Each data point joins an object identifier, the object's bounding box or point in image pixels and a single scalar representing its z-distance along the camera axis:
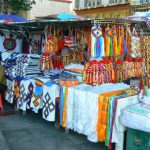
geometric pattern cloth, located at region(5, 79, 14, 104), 4.84
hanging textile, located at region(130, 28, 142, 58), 3.63
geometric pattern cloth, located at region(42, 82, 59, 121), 3.85
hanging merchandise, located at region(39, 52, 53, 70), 4.36
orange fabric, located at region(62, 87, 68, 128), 3.73
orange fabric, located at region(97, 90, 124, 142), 3.25
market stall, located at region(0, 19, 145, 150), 3.30
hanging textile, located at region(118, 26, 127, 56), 3.65
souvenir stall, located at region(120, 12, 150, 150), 2.87
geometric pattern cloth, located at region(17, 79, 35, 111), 4.36
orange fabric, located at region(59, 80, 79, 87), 3.80
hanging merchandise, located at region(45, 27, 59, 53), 4.26
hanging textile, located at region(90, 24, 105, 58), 3.43
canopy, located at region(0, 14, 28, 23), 5.61
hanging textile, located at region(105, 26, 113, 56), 3.54
